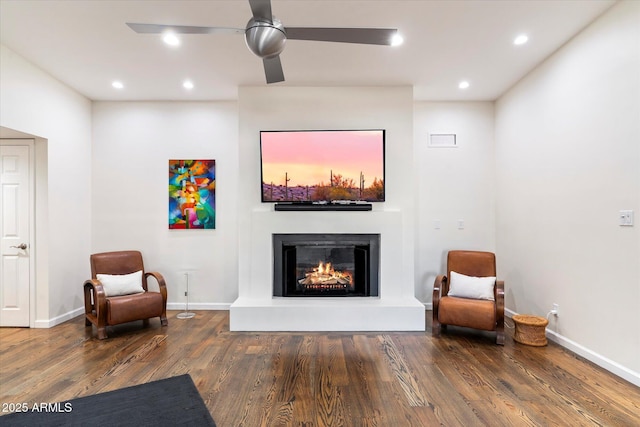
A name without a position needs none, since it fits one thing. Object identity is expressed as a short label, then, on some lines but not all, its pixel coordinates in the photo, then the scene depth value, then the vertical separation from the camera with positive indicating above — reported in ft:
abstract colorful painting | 15.97 +0.82
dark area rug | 7.10 -4.36
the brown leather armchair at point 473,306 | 11.69 -3.37
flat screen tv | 14.03 +2.10
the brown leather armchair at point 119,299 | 12.32 -3.34
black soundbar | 14.01 +0.11
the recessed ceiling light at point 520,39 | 10.45 +5.23
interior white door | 13.39 -1.28
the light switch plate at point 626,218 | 8.71 -0.22
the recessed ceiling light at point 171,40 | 10.47 +5.23
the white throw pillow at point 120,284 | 13.17 -2.87
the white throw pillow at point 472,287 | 12.69 -2.90
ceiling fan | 6.27 +3.42
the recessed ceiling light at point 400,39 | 10.43 +5.23
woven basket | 11.09 -3.95
